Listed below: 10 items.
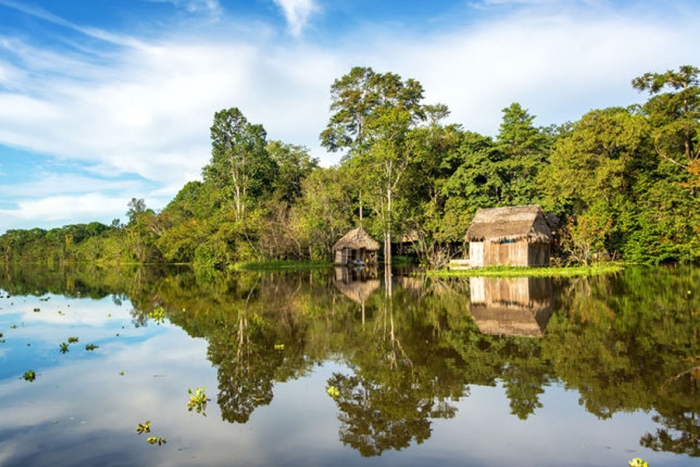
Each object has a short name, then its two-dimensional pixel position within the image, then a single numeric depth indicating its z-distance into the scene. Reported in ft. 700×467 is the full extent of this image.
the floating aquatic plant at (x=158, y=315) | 45.54
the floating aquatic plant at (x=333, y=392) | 21.83
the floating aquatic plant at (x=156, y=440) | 17.03
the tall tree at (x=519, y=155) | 111.96
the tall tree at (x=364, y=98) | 150.71
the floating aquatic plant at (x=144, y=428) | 18.26
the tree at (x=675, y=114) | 94.94
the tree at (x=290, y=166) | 169.99
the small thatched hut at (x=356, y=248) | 129.18
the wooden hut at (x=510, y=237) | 92.53
